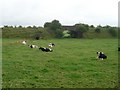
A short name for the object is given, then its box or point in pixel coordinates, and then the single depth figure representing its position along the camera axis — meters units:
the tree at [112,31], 75.47
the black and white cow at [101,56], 20.97
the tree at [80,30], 72.43
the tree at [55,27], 71.31
